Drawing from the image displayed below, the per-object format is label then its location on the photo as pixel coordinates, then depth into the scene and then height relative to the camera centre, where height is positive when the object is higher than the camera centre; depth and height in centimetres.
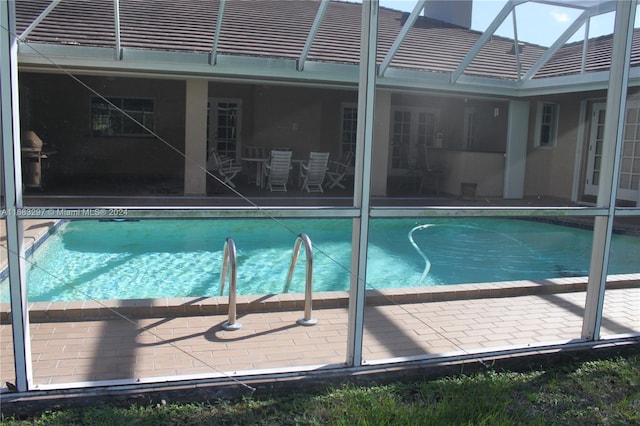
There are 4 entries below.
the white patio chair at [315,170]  1117 -54
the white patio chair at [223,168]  1095 -56
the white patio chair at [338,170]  1202 -59
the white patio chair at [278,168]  1090 -51
